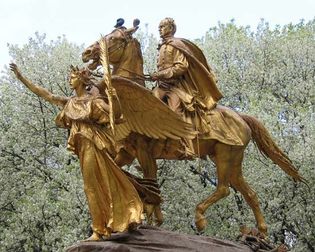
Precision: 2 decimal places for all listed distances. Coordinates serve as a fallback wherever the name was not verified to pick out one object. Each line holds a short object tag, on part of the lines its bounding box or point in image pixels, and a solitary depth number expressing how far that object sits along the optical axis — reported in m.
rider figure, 11.75
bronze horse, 11.16
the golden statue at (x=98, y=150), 10.18
